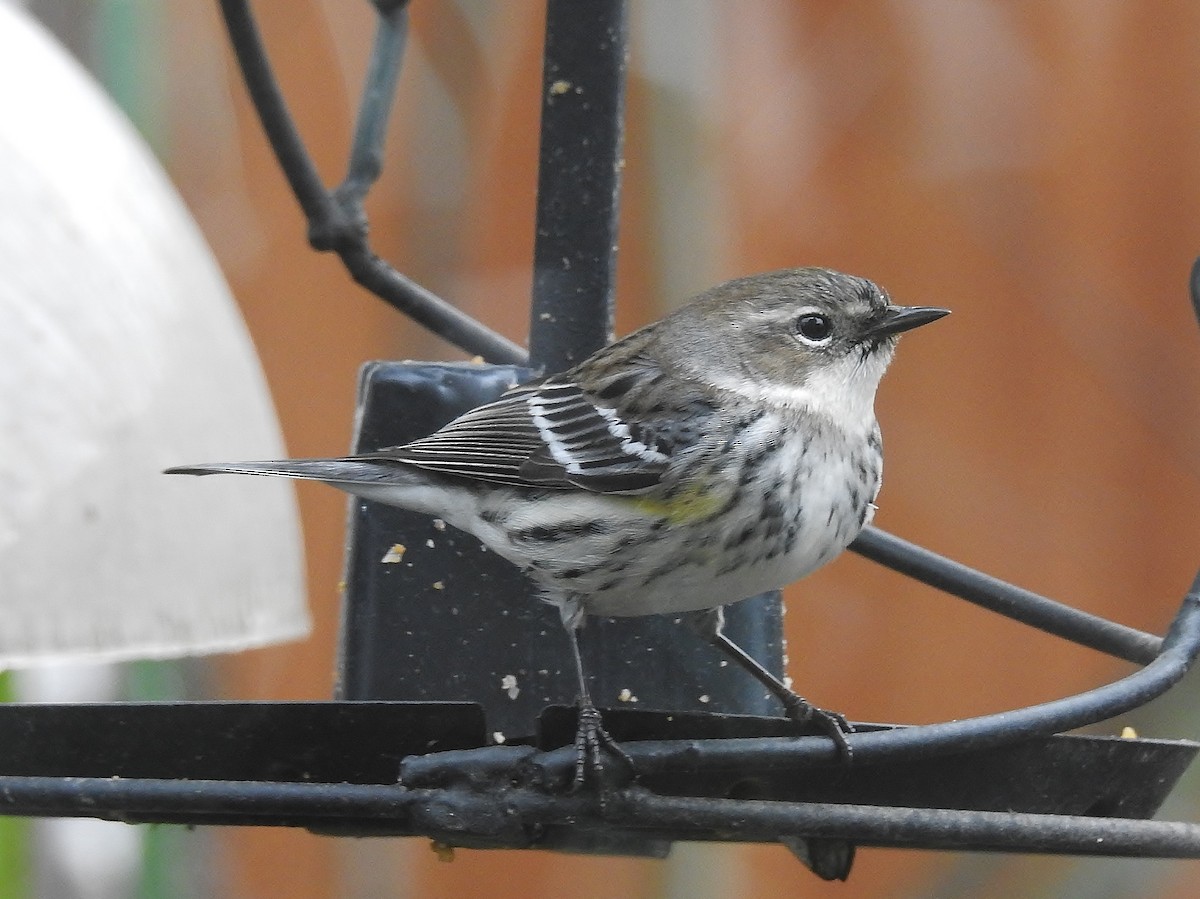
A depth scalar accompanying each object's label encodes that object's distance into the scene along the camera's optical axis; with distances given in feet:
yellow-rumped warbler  12.87
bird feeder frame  12.67
